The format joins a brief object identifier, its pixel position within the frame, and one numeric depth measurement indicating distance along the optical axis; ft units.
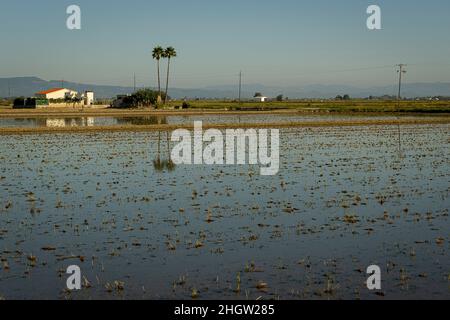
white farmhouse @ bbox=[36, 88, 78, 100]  407.44
